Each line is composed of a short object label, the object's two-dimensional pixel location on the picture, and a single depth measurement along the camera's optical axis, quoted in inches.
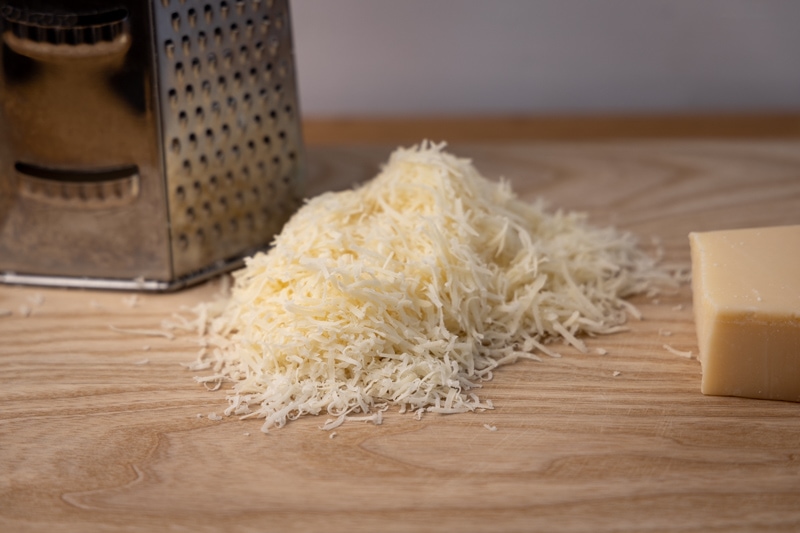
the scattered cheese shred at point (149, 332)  28.2
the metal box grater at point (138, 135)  28.4
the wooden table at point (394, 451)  23.8
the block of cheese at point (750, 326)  25.7
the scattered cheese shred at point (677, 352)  27.2
